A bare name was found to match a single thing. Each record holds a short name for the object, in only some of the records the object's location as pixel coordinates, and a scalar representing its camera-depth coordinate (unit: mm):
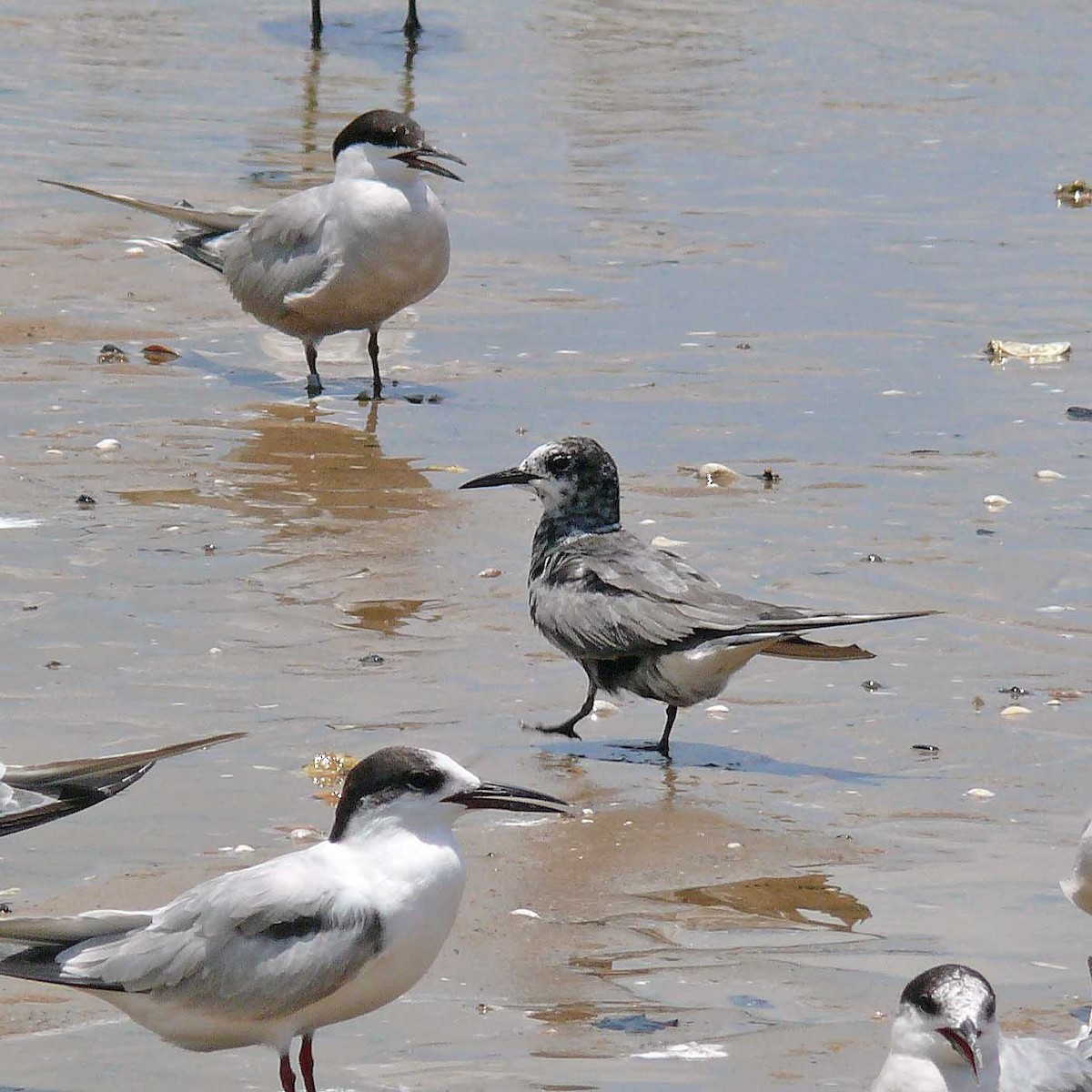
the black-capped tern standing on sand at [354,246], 19453
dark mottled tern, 11867
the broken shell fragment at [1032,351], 20000
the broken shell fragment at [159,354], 19969
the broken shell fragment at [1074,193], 27172
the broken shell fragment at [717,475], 16727
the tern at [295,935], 7941
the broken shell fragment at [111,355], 19687
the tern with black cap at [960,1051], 7160
